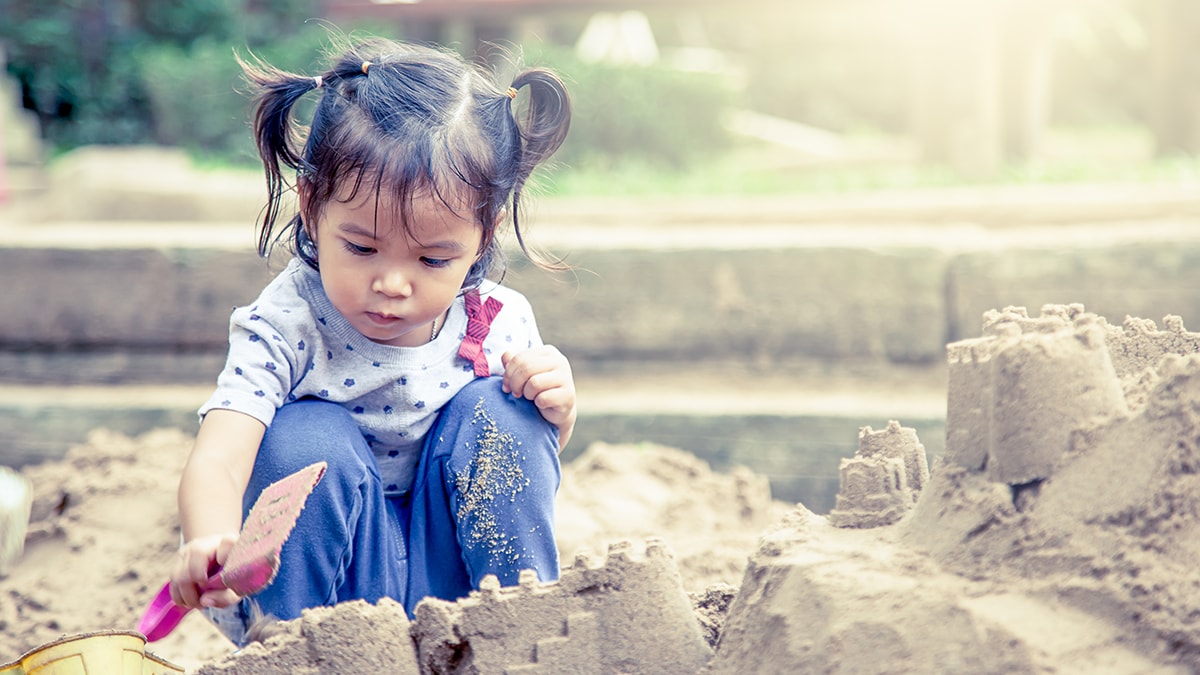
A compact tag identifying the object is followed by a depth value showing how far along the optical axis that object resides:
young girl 1.62
